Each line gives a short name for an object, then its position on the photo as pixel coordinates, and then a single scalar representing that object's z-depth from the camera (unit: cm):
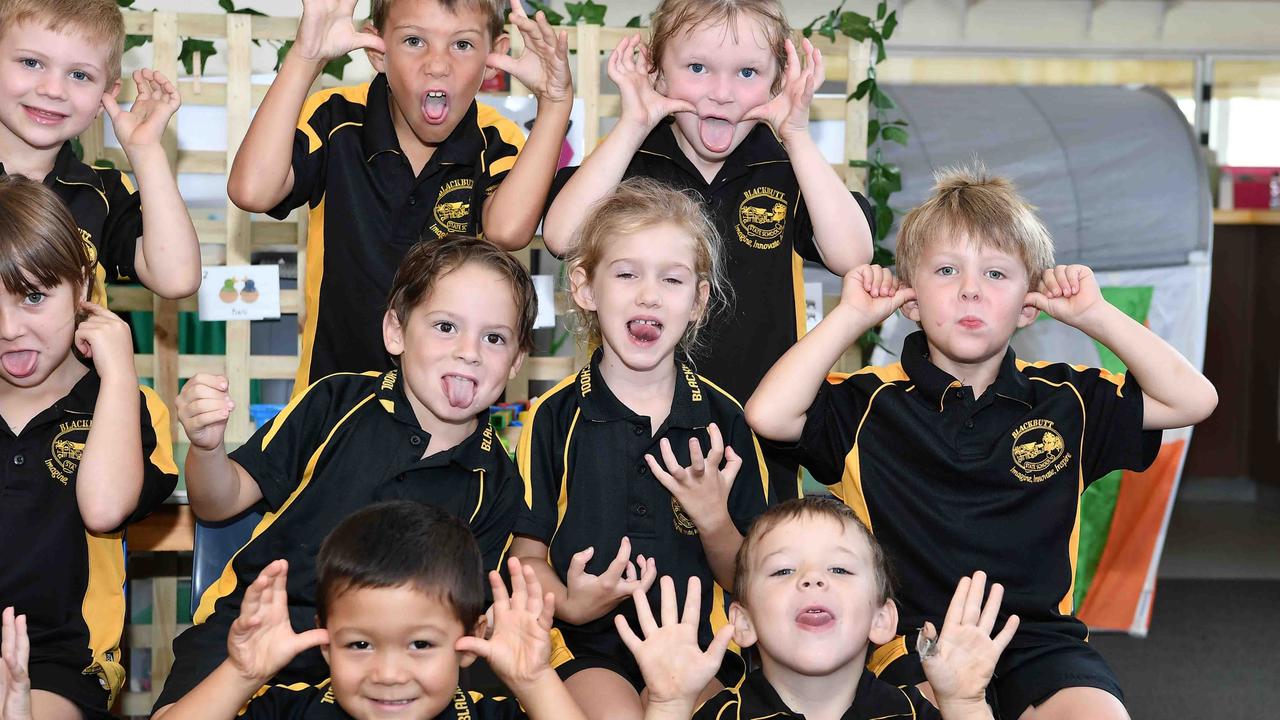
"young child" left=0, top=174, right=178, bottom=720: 182
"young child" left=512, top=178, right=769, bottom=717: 188
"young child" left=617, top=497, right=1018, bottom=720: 159
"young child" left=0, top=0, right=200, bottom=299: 206
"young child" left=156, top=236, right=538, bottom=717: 188
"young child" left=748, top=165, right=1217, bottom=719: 198
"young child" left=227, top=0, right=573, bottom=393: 219
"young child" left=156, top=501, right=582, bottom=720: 152
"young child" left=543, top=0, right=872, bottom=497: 217
